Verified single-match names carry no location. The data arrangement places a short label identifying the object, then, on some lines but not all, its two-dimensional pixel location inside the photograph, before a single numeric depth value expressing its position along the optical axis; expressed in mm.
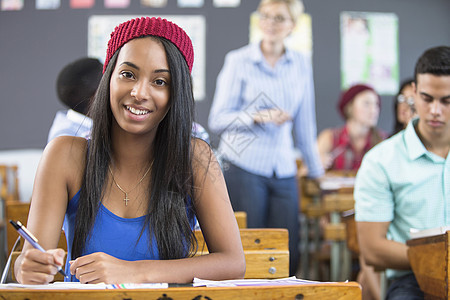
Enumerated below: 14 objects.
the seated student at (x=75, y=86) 2379
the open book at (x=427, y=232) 1742
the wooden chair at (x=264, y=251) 1810
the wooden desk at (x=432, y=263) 1727
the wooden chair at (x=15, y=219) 1815
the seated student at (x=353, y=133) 4929
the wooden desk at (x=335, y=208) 3679
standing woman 2837
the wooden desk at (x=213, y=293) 1264
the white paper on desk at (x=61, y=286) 1286
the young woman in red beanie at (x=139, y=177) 1655
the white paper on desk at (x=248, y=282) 1336
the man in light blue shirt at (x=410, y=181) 2111
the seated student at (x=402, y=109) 3330
